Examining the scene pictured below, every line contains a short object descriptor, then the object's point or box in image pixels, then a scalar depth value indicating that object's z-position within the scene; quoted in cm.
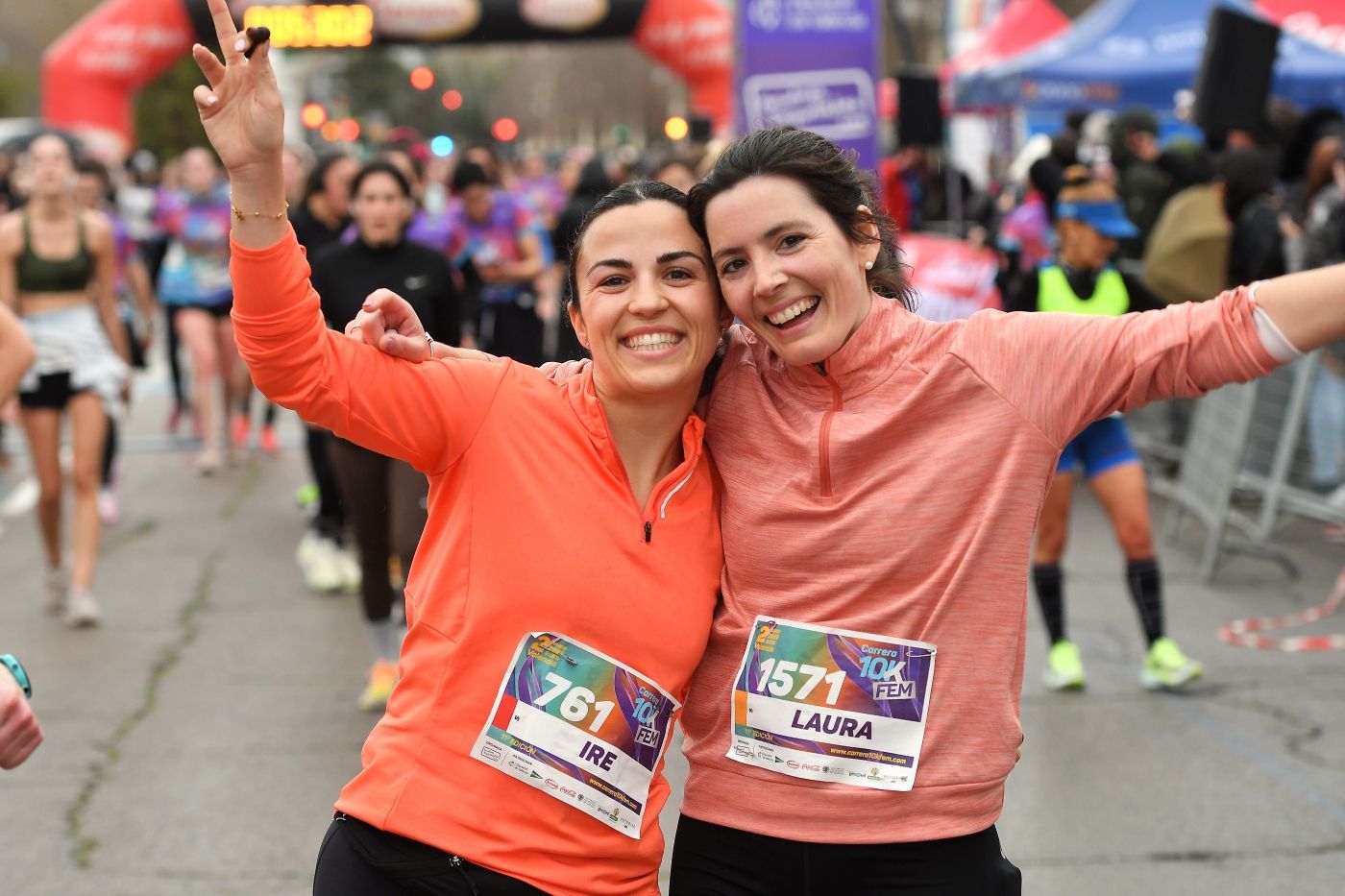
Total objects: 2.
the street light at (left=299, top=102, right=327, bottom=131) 3775
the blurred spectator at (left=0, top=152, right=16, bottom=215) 1476
